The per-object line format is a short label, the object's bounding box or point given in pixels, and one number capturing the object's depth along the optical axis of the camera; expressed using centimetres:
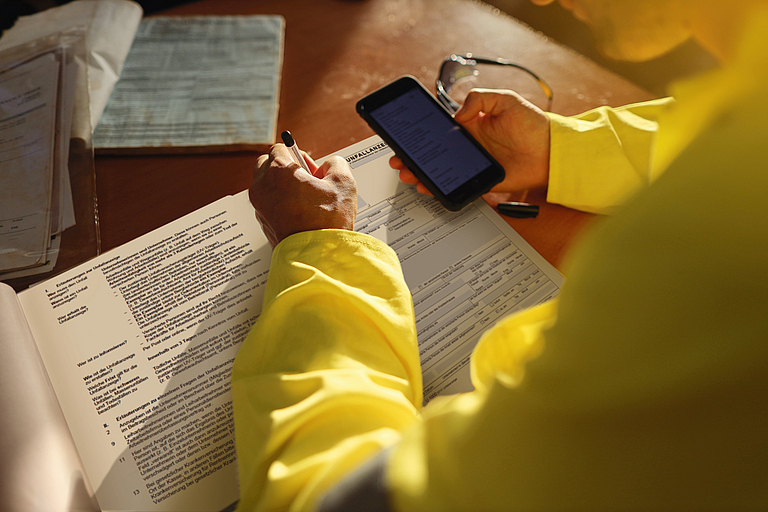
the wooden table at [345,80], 53
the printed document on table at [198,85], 59
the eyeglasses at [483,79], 65
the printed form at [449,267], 41
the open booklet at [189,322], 35
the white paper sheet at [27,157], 47
